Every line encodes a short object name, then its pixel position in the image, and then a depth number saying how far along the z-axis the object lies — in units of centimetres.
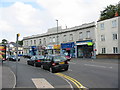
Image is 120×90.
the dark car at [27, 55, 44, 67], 1312
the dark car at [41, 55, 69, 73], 915
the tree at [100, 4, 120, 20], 3062
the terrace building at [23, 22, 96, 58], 2425
